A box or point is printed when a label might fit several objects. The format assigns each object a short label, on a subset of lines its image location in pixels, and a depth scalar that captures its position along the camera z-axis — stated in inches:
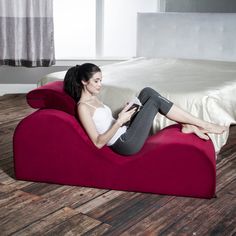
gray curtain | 191.0
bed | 119.5
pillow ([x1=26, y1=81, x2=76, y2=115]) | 111.8
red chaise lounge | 96.6
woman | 97.3
